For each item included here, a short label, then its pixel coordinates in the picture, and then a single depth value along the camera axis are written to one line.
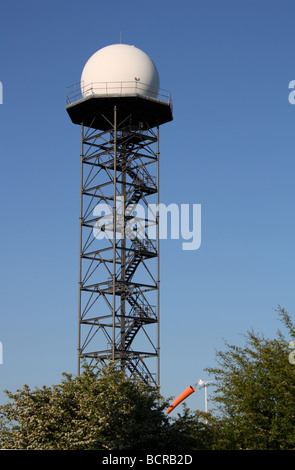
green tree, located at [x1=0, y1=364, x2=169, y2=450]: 35.66
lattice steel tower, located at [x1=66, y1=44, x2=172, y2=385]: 58.12
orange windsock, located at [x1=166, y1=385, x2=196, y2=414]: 44.62
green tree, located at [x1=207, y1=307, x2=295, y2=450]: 34.12
